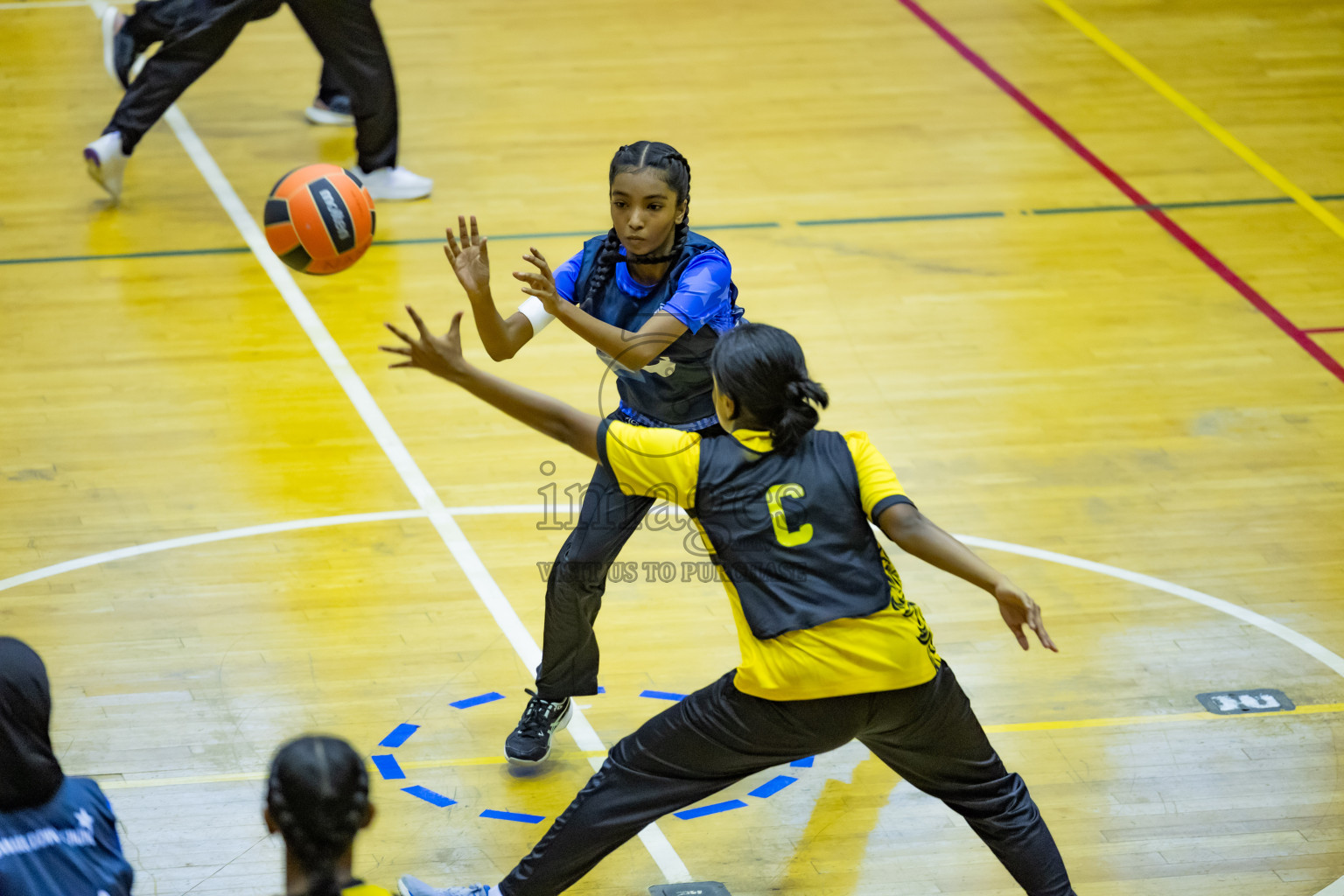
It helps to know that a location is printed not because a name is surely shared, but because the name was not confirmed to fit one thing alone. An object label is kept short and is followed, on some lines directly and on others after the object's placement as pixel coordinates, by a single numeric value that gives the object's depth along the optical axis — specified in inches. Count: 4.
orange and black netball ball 415.2
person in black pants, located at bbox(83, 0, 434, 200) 611.8
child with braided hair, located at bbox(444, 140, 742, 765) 304.0
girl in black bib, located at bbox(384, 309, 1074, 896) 248.5
